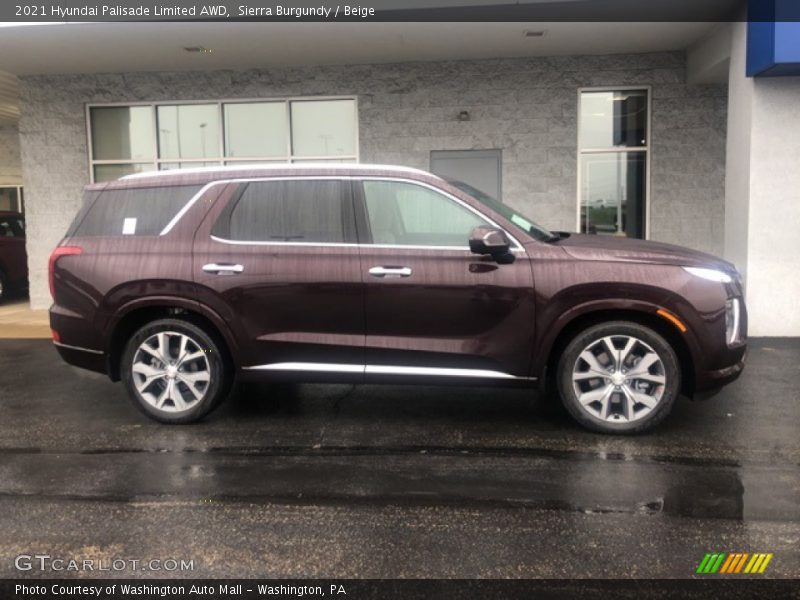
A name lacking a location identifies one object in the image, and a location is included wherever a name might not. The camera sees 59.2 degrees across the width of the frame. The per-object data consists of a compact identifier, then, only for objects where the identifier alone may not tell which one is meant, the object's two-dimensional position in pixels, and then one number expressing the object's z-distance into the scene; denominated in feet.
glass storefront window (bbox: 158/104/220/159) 37.35
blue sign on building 23.82
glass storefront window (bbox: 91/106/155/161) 37.96
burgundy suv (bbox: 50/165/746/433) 16.07
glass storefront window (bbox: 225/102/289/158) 36.86
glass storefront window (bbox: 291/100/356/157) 36.27
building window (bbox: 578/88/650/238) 34.68
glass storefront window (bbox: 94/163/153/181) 38.50
